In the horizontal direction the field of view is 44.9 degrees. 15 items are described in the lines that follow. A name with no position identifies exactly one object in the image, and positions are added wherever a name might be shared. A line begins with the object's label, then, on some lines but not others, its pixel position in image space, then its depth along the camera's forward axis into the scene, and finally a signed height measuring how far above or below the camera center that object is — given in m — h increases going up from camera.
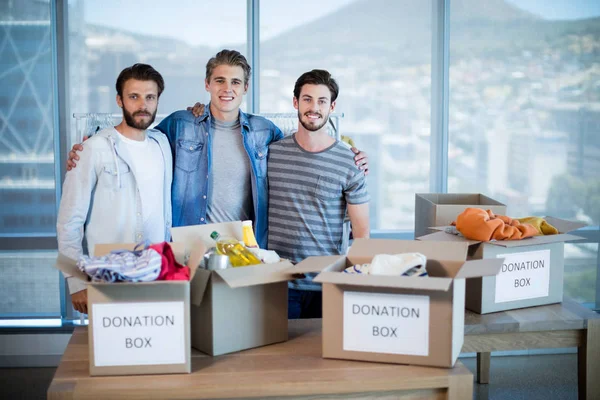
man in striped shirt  2.73 -0.22
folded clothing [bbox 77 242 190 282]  1.67 -0.30
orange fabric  2.29 -0.28
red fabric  1.74 -0.32
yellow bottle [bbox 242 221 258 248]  2.18 -0.29
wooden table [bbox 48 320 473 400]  1.67 -0.57
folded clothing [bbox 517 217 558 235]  2.46 -0.30
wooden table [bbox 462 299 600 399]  2.24 -0.61
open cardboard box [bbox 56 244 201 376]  1.69 -0.44
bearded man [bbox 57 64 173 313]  2.53 -0.16
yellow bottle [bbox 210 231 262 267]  1.94 -0.31
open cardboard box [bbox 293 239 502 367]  1.74 -0.43
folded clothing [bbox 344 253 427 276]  1.83 -0.32
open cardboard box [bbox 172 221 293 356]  1.80 -0.44
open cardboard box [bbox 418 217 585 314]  2.30 -0.44
